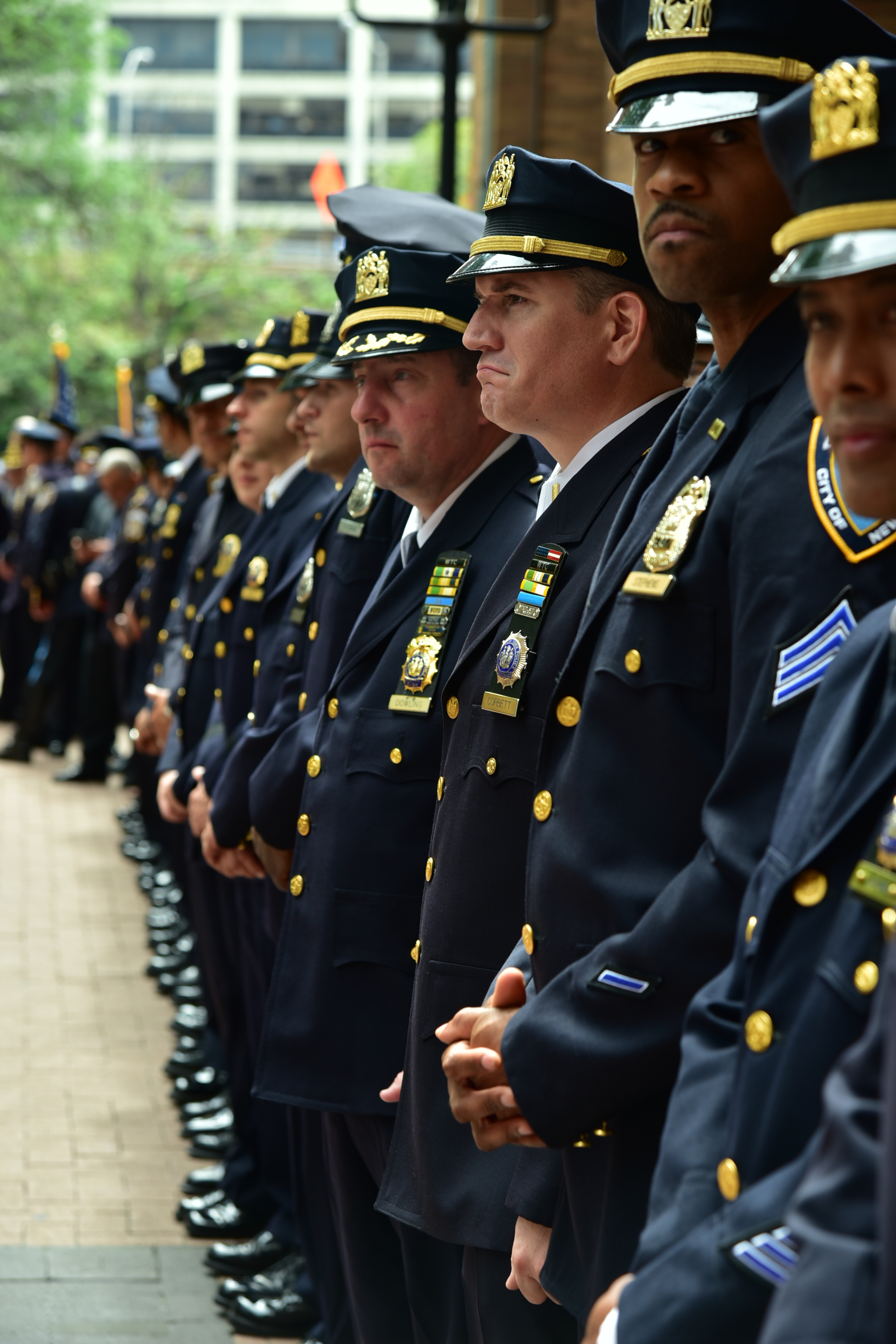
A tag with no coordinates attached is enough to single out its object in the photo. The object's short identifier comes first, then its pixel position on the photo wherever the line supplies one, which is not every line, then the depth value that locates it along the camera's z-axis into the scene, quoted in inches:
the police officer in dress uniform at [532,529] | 98.9
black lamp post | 247.4
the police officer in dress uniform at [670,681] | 72.8
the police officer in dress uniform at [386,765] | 122.3
